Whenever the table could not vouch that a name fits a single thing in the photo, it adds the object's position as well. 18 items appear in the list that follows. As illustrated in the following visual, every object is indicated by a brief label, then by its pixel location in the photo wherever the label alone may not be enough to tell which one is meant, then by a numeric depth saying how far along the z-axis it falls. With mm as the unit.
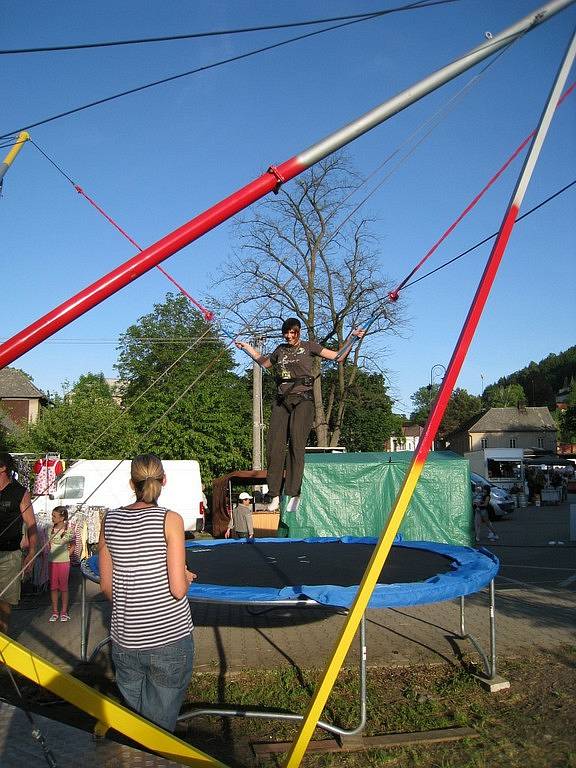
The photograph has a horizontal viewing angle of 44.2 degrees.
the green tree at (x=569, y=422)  65369
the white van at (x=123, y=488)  17641
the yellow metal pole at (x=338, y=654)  2512
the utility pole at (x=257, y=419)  17469
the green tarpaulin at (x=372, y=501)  13961
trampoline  4441
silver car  24609
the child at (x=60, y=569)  7418
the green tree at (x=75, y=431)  23422
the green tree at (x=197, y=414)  21344
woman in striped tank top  2830
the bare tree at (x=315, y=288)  20297
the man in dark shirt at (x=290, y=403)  5277
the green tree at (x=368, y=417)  26588
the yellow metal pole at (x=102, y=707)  2740
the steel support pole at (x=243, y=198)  2771
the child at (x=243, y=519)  13648
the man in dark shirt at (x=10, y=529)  4992
